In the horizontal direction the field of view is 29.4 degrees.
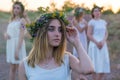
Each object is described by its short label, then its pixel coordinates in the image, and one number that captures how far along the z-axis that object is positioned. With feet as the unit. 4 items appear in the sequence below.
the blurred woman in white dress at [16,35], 14.61
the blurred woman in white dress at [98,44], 15.28
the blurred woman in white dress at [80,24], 15.88
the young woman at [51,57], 6.59
